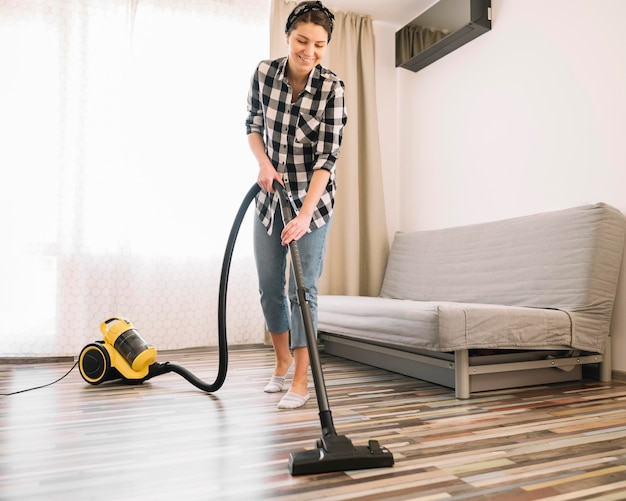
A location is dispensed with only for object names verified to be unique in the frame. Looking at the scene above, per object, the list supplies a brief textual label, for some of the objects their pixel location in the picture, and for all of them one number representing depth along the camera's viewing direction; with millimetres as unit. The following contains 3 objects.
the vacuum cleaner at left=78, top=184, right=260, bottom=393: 2377
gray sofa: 2146
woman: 1905
